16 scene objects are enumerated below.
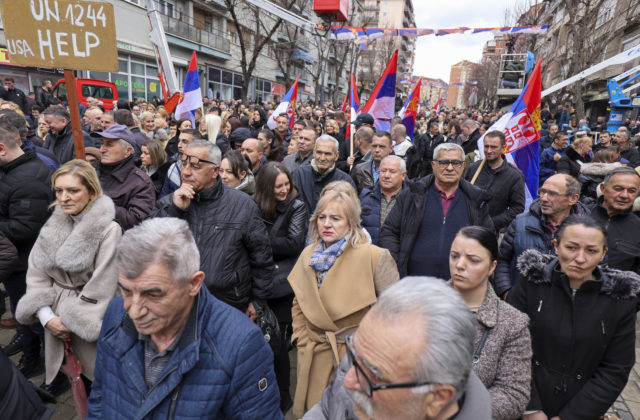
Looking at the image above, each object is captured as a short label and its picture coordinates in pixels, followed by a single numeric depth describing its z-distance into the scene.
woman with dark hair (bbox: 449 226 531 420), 1.77
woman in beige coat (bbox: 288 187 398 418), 2.37
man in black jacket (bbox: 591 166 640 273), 3.17
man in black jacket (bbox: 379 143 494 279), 3.15
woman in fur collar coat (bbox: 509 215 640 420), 1.99
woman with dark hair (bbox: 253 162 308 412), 3.14
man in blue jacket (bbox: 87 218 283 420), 1.48
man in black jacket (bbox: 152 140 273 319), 2.56
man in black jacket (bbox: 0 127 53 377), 2.95
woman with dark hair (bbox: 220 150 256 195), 3.68
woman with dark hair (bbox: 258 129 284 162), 5.85
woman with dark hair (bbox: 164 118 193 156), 6.17
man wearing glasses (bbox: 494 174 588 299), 2.97
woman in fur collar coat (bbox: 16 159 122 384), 2.44
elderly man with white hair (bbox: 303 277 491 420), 1.03
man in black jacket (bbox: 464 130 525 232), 4.29
